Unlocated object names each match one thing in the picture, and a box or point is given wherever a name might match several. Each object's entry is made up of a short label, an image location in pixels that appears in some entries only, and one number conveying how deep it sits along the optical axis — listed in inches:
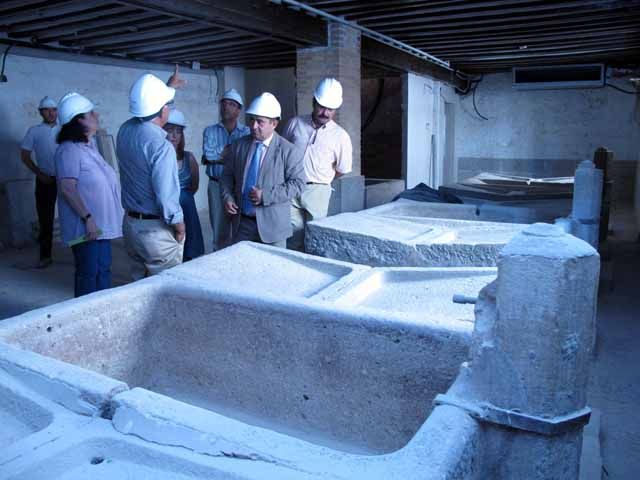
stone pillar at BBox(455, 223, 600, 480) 52.4
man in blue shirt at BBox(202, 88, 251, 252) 187.5
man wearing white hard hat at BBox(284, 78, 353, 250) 182.9
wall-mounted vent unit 468.4
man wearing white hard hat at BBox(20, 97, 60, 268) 245.1
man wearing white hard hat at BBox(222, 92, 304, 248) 149.7
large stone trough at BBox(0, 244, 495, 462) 84.9
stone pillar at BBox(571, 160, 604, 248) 206.5
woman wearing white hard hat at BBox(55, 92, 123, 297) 142.4
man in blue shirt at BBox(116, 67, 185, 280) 134.7
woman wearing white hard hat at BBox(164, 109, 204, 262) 185.0
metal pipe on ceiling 241.1
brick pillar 263.9
